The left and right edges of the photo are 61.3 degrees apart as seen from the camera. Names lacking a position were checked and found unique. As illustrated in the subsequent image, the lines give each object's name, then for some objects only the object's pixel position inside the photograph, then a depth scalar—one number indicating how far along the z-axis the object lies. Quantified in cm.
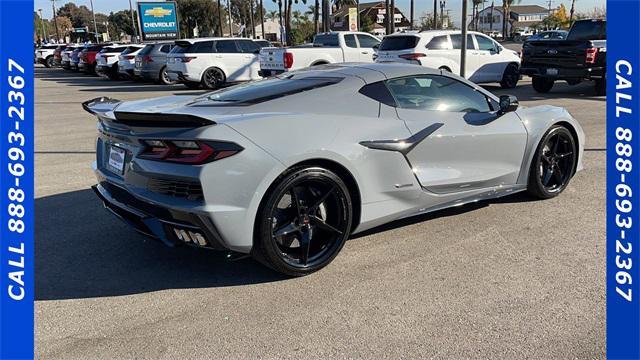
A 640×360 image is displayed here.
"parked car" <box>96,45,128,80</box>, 2452
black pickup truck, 1289
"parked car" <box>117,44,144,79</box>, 2228
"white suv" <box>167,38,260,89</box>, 1806
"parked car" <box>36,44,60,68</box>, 4150
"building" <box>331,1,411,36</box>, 7812
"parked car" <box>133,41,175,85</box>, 2061
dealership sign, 3766
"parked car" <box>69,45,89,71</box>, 3002
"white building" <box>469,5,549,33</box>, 13675
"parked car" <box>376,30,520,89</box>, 1413
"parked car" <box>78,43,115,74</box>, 2830
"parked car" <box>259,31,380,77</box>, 1571
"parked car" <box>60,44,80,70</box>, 3219
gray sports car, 335
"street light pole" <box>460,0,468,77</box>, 1202
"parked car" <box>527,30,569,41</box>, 3414
